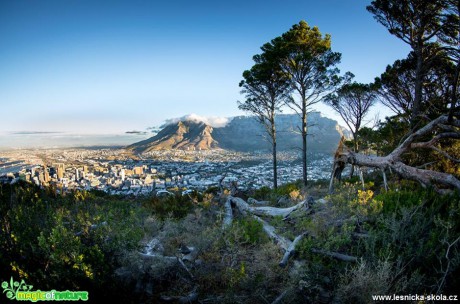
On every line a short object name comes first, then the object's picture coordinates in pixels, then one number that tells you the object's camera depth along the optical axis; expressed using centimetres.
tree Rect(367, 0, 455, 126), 956
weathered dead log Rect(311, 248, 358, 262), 359
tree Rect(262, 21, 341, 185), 1421
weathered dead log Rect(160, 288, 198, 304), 321
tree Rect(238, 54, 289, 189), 1589
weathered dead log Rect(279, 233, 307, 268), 380
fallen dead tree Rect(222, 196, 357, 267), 382
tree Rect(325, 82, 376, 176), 1662
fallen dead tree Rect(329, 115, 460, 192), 576
